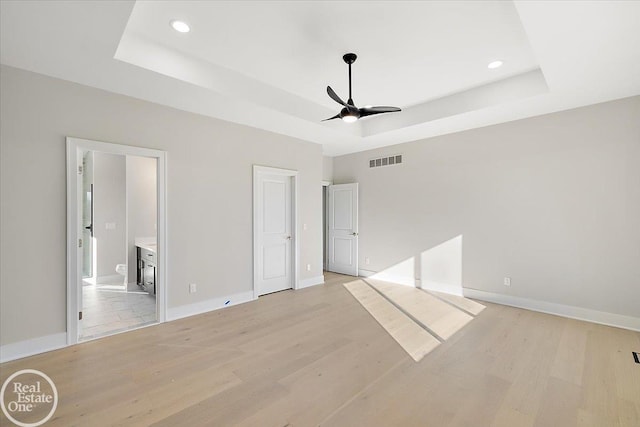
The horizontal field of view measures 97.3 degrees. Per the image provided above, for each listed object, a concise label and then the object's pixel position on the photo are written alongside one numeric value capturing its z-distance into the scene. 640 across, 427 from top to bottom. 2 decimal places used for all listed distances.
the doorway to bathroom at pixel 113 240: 3.04
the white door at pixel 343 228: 6.38
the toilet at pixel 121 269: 5.39
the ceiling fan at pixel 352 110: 3.05
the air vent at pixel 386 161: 5.72
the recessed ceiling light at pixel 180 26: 2.54
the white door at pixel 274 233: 4.87
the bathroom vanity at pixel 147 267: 4.57
